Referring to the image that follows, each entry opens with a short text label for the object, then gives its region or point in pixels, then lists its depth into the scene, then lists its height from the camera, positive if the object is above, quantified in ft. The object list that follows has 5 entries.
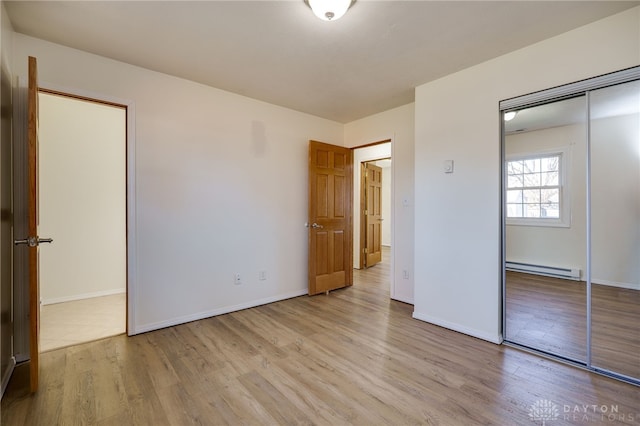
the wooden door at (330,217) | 12.81 -0.25
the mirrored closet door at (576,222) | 6.81 -0.29
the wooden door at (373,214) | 18.88 -0.17
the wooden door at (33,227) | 6.05 -0.34
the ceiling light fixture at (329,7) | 5.72 +4.29
